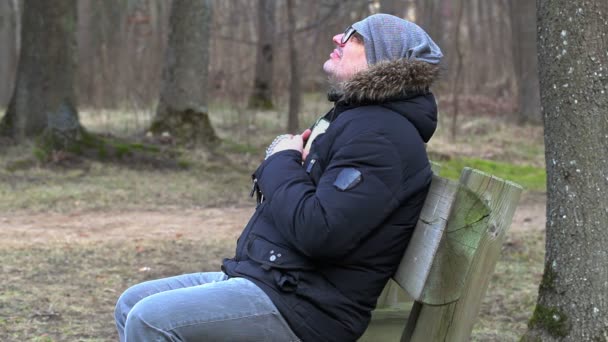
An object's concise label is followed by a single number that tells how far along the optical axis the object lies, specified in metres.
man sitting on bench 2.64
